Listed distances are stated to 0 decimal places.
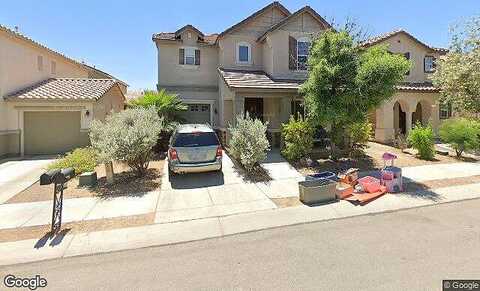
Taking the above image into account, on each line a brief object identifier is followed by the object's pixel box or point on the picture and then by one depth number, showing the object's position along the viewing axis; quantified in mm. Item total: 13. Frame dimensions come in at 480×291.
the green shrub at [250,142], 10578
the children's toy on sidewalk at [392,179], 8633
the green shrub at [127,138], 9562
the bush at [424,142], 13102
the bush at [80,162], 10727
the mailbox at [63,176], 6277
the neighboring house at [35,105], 14711
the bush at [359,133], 12969
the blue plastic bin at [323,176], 8430
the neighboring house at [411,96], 17938
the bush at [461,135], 13539
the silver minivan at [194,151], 9750
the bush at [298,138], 12164
